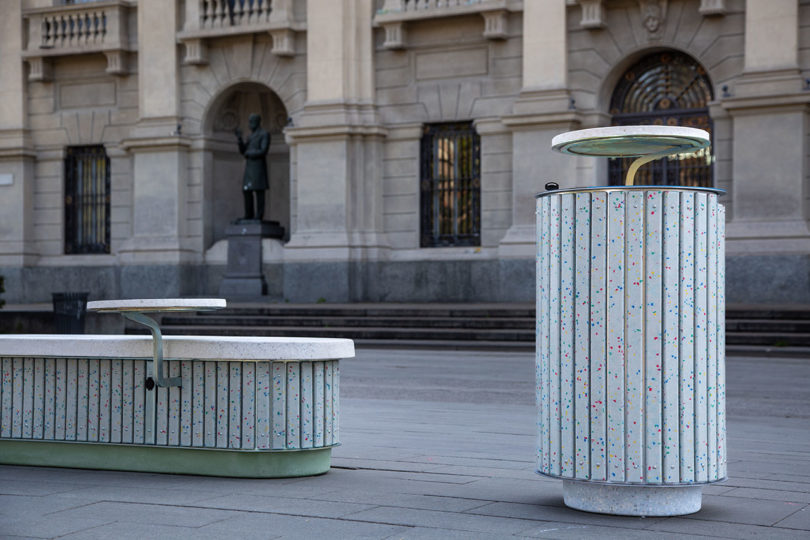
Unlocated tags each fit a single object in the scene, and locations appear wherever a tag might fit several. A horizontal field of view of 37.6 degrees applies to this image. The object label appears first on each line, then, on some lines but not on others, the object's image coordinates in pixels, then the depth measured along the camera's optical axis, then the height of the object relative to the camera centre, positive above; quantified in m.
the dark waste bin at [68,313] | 21.31 -0.97
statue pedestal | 27.17 -0.01
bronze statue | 27.55 +2.35
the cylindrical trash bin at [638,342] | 6.06 -0.42
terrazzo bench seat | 7.23 -0.91
